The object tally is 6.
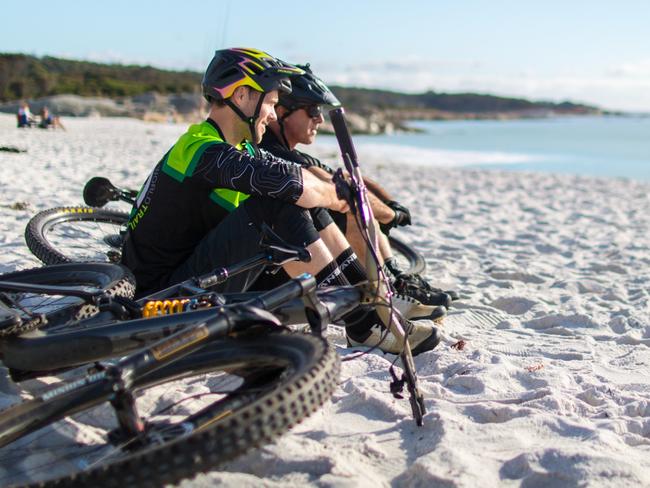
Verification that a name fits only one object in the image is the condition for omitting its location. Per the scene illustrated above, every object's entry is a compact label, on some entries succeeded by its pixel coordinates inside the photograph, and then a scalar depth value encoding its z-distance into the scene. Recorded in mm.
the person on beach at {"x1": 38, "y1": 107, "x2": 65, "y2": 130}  22344
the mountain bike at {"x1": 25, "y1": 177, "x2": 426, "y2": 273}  4879
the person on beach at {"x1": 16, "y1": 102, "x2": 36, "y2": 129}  21688
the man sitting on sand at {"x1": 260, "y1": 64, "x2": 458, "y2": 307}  4500
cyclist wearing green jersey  3336
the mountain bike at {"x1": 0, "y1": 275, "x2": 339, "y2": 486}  1779
